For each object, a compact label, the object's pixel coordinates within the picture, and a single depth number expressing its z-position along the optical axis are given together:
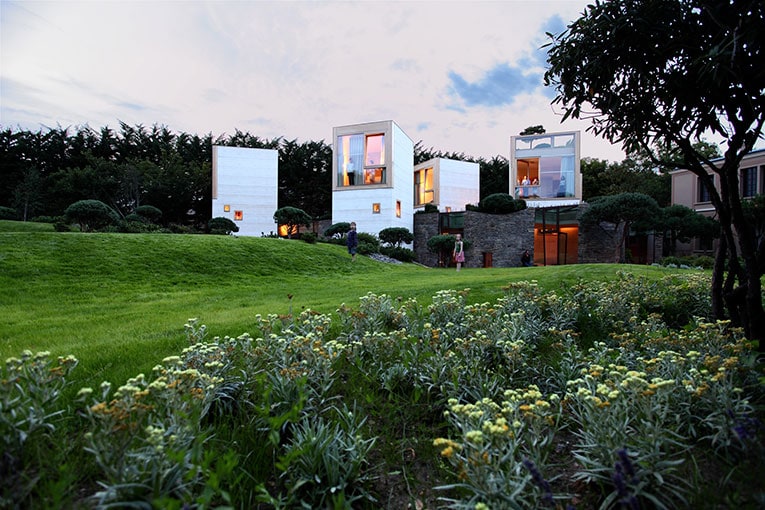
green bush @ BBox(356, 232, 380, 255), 21.03
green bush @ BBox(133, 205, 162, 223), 24.89
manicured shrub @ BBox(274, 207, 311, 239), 24.05
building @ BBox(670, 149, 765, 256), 24.62
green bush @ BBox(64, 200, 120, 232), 16.83
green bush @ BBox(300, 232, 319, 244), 19.73
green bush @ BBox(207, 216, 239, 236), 24.70
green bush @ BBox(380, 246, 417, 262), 22.70
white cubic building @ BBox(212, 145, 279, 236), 29.16
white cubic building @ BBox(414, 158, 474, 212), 32.25
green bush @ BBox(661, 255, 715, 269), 17.29
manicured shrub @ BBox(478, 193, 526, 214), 24.72
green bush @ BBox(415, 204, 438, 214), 28.23
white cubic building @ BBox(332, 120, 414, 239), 26.30
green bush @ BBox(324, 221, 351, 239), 24.75
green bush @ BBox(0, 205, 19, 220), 25.65
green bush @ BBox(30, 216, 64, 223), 24.02
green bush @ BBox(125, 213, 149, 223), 23.69
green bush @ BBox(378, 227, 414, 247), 25.16
